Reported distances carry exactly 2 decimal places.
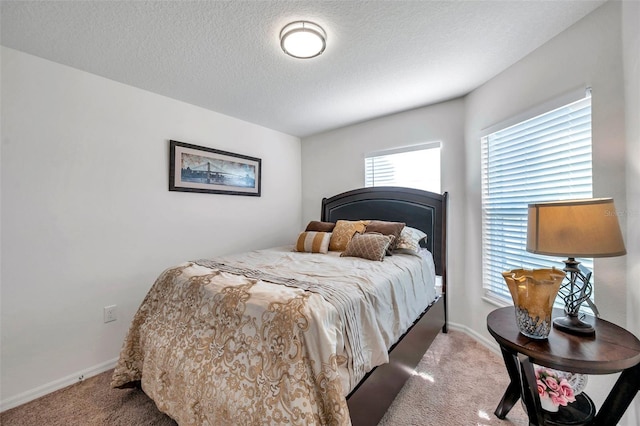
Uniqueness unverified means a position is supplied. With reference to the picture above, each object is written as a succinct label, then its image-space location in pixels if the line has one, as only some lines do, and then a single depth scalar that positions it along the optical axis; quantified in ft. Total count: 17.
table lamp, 3.67
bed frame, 4.47
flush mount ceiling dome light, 5.30
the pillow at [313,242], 9.14
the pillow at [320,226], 10.36
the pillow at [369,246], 7.53
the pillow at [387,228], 8.46
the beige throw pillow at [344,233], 9.28
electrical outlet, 7.14
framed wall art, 8.63
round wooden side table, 3.44
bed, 3.56
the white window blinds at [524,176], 5.39
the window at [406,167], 9.52
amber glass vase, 3.94
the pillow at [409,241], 8.23
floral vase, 4.15
